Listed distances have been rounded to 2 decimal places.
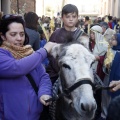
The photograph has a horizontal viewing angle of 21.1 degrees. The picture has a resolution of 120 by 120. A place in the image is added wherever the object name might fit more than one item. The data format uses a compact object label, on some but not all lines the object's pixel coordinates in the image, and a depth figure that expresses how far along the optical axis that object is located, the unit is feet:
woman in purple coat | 9.45
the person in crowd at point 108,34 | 23.29
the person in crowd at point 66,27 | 12.47
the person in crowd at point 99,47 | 16.97
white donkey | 9.37
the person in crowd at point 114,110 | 6.59
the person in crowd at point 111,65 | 18.29
